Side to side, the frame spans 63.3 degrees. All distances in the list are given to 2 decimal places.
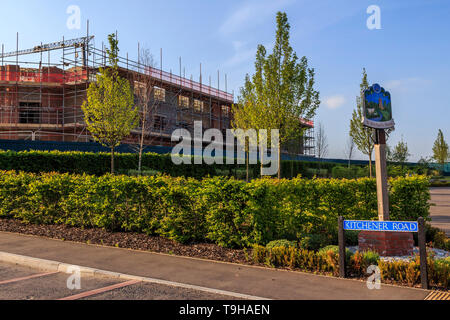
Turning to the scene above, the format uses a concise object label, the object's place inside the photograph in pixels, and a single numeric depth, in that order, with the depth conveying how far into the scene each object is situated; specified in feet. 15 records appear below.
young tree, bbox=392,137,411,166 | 131.74
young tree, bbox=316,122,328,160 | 150.79
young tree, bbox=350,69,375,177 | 85.66
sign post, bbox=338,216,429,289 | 17.31
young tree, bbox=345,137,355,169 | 155.52
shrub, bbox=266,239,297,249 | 22.57
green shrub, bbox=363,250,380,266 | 20.01
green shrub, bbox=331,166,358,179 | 129.90
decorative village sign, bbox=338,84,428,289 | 23.43
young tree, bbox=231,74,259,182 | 50.37
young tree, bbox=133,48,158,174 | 86.37
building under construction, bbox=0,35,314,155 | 101.40
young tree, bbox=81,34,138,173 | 61.40
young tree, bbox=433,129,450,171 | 210.79
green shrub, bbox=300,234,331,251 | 24.17
